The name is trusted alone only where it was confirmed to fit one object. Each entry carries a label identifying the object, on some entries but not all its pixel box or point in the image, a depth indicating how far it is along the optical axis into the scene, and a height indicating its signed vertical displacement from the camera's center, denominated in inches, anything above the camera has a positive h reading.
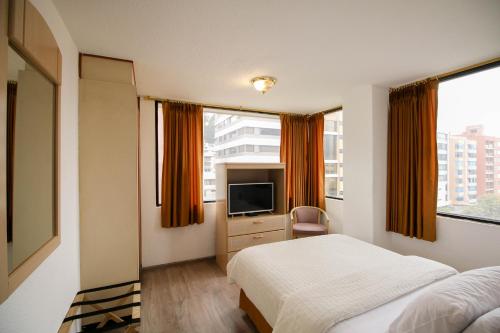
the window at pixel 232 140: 152.4 +18.5
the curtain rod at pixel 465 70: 89.2 +39.3
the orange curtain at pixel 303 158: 167.9 +6.3
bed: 52.0 -32.5
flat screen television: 141.1 -19.6
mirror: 35.4 +1.5
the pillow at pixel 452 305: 37.7 -23.7
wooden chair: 153.4 -35.1
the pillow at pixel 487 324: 33.8 -23.4
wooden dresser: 131.0 -32.0
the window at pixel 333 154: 162.7 +8.5
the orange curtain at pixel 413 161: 104.3 +2.1
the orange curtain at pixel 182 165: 134.4 +1.3
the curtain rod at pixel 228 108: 134.6 +39.2
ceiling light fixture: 105.0 +38.3
